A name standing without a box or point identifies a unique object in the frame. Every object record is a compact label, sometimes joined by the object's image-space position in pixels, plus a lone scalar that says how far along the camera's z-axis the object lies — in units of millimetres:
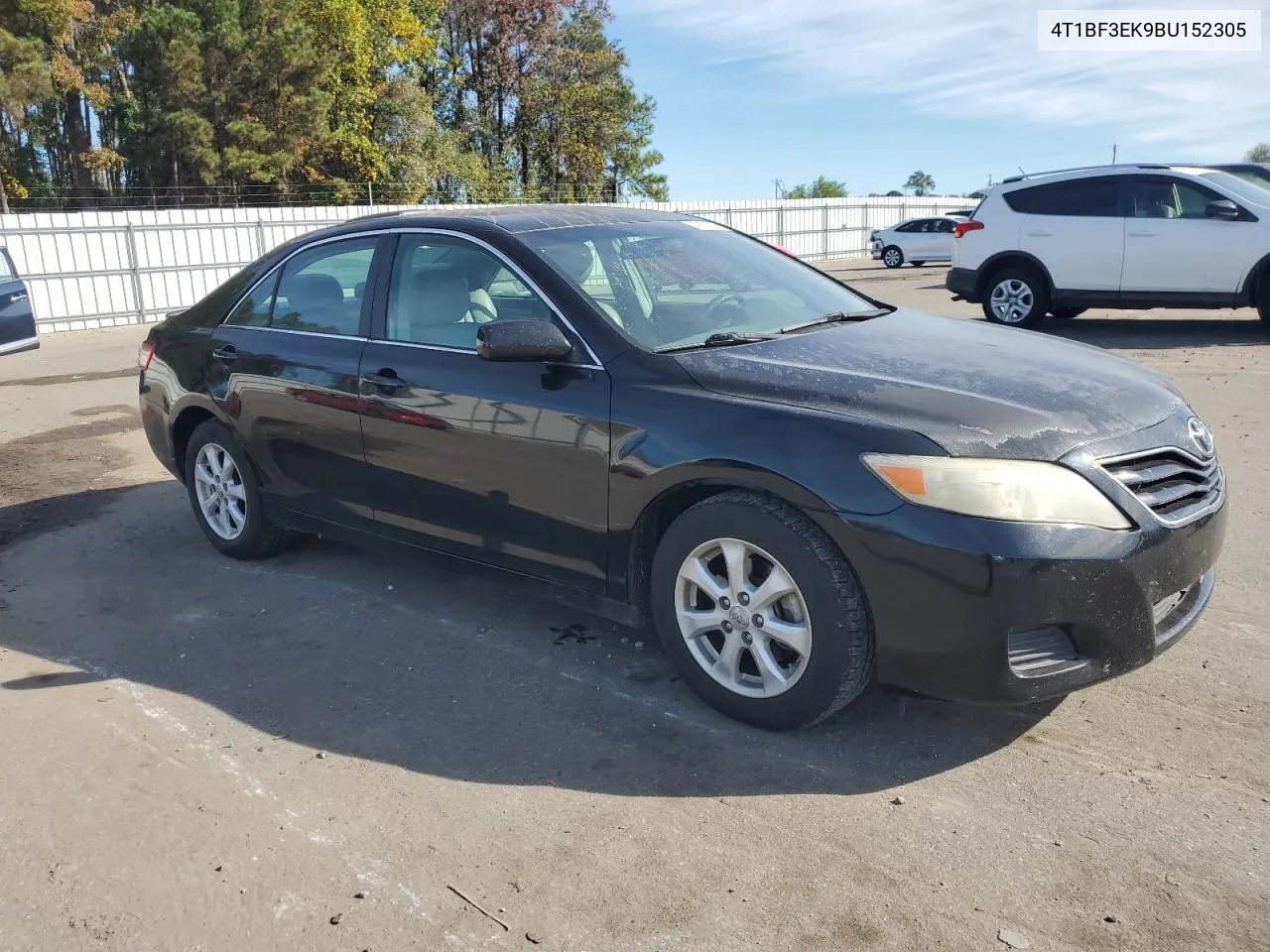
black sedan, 3039
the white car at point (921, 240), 29656
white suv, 11109
